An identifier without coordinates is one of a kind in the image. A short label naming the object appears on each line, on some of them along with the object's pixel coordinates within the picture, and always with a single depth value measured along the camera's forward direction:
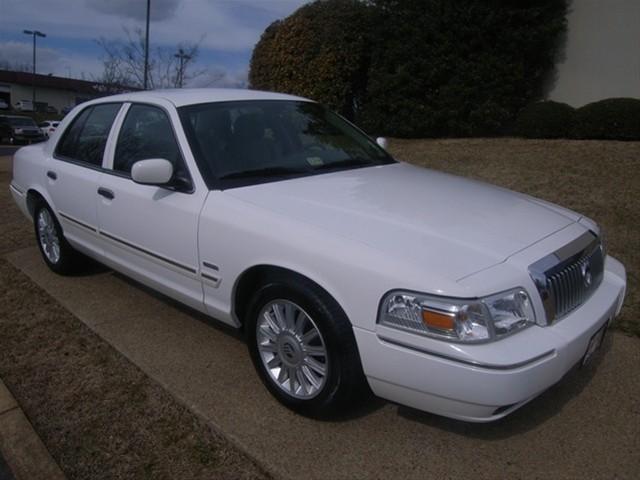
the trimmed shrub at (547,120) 8.94
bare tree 18.42
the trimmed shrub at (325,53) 10.88
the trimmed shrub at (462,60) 9.22
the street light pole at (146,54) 15.79
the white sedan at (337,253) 2.29
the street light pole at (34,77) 51.88
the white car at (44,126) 32.31
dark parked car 30.61
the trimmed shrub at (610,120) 8.29
